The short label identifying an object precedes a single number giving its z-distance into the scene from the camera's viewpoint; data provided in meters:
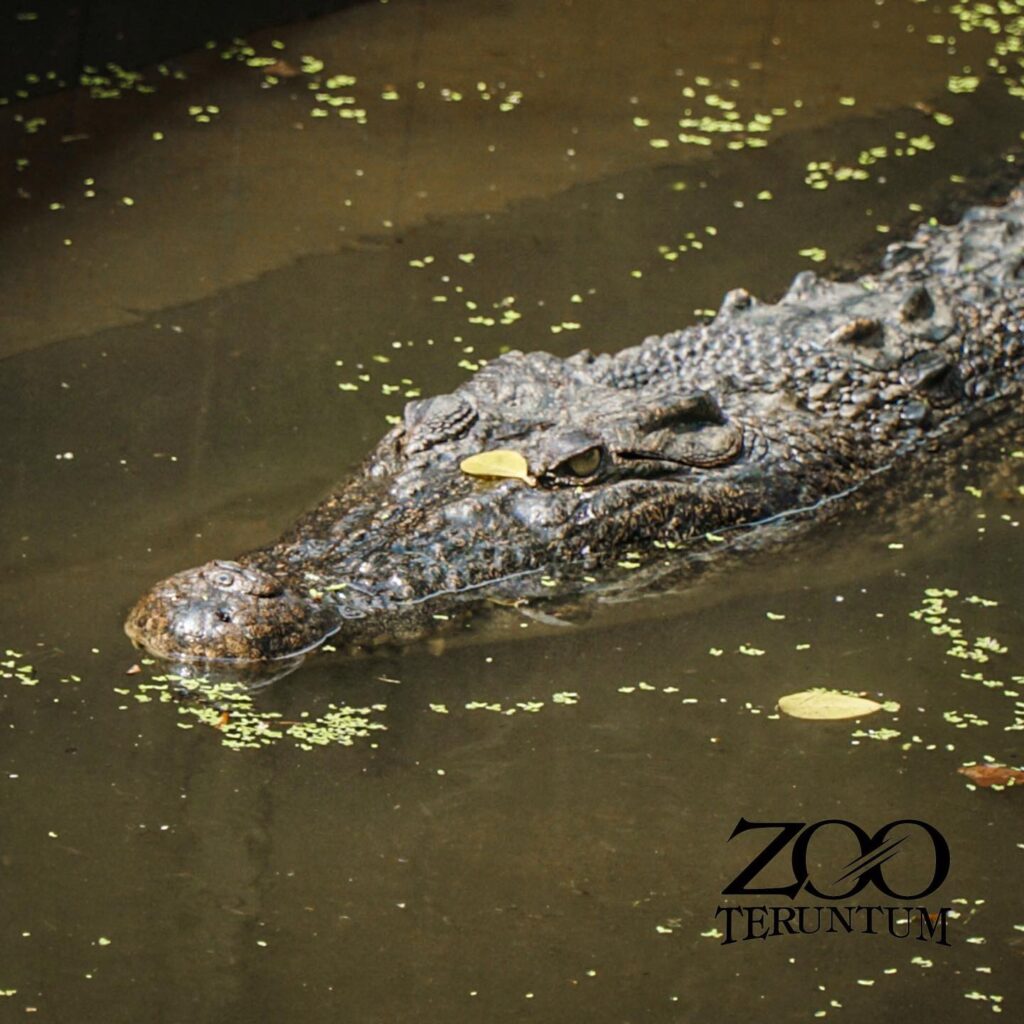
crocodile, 10.08
